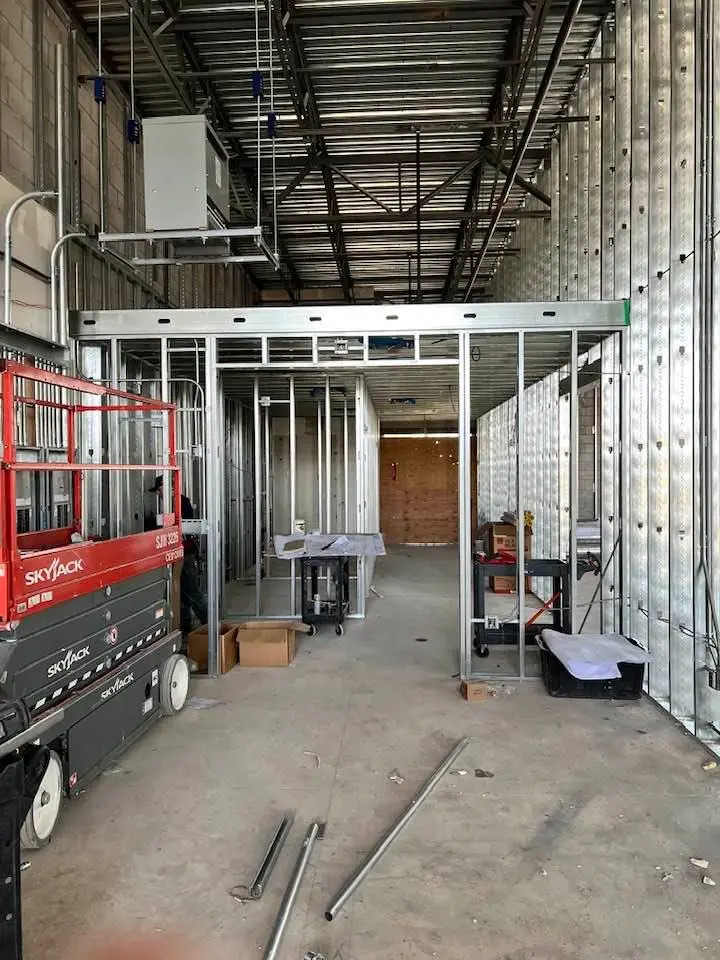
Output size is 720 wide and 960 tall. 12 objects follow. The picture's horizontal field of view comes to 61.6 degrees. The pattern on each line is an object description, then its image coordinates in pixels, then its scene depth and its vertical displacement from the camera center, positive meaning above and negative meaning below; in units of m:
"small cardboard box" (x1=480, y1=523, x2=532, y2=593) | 9.68 -1.15
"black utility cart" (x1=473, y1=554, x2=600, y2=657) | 5.48 -1.15
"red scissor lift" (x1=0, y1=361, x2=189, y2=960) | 2.53 -0.86
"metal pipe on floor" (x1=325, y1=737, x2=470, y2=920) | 2.49 -1.75
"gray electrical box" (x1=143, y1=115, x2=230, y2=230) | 4.69 +2.39
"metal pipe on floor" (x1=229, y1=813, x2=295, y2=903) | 2.54 -1.75
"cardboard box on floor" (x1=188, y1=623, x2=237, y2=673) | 5.58 -1.59
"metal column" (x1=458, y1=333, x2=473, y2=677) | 5.21 -0.25
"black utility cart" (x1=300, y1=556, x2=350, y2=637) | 6.88 -1.41
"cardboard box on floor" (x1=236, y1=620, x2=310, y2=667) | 5.75 -1.61
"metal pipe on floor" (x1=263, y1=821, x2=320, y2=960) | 2.24 -1.74
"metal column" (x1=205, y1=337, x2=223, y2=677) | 5.49 -0.17
